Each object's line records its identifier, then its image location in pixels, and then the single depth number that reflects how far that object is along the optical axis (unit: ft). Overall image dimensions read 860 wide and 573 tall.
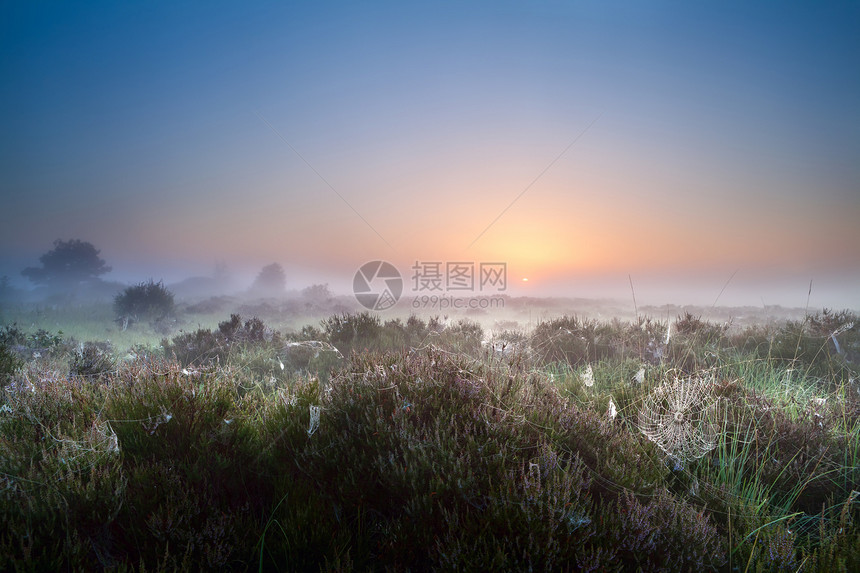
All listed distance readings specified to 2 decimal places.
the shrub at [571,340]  32.35
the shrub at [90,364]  20.53
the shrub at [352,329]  35.29
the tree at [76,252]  77.10
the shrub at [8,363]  20.14
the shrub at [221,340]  34.77
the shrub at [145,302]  56.85
